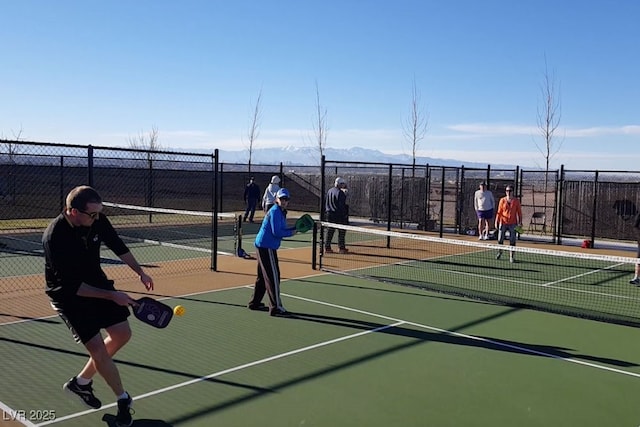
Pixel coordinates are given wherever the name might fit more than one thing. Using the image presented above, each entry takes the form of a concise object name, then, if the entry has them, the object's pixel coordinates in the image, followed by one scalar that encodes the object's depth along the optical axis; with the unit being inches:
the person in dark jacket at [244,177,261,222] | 906.1
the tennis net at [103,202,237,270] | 571.8
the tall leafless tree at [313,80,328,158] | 1330.0
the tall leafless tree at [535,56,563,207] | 1055.0
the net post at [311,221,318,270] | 505.7
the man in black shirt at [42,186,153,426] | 179.3
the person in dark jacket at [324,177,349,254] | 594.2
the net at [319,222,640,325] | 403.5
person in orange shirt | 588.1
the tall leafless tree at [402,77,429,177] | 1190.1
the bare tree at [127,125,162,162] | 1493.6
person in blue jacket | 340.2
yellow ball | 266.2
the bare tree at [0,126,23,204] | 821.9
